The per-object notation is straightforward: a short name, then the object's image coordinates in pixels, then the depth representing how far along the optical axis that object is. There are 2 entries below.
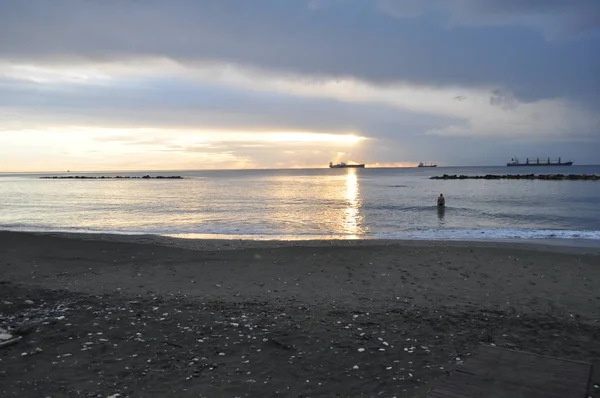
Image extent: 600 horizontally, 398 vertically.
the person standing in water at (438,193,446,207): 42.08
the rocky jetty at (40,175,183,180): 174.25
